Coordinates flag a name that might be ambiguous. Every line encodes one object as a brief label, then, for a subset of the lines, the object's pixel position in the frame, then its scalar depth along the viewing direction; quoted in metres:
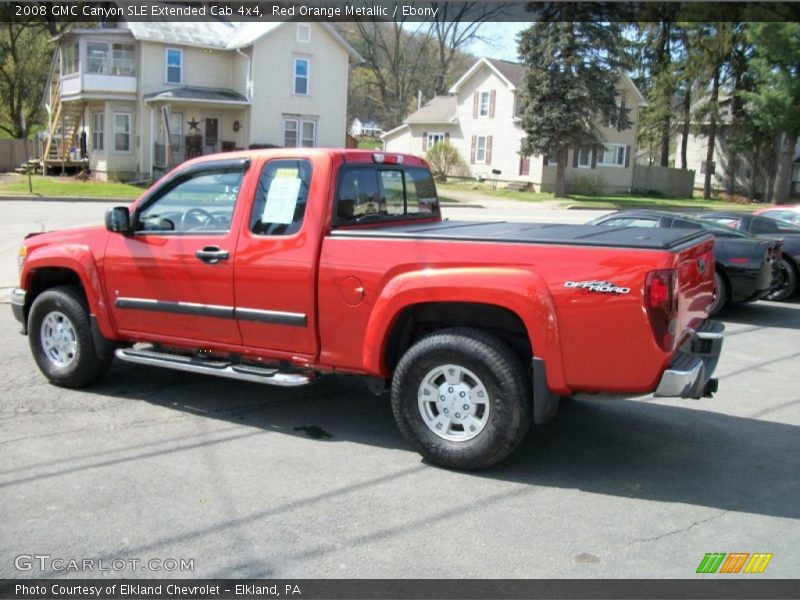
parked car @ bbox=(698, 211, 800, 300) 12.48
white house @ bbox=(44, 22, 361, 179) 37.12
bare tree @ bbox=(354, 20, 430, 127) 65.31
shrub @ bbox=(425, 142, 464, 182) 47.69
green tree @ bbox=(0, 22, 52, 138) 47.44
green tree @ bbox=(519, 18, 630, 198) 37.59
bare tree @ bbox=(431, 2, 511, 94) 59.96
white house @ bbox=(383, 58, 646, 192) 45.00
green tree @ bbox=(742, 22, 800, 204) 33.12
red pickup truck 4.56
